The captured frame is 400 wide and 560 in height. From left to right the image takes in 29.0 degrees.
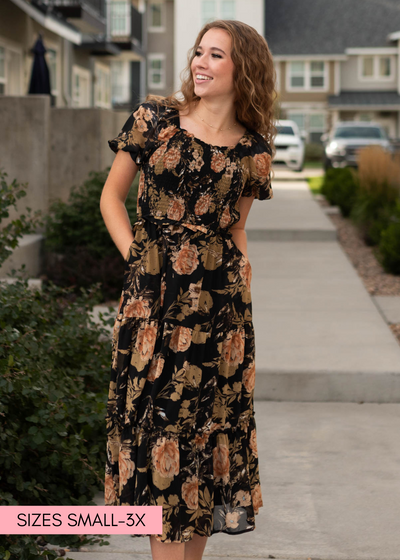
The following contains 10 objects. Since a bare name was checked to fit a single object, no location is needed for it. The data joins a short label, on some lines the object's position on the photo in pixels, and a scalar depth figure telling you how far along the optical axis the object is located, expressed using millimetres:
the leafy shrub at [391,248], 9133
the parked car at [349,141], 26297
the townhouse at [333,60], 45344
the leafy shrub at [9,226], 3953
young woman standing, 2365
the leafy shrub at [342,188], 14203
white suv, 26312
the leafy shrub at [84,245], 7352
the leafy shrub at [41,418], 2969
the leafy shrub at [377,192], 11977
